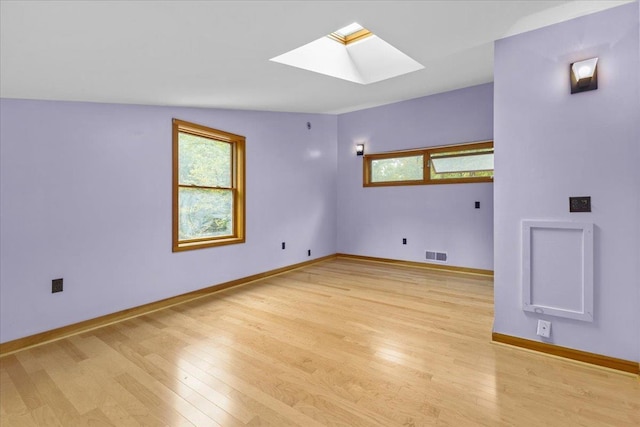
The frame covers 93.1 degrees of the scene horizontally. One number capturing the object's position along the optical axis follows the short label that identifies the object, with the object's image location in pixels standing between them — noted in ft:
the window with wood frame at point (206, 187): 11.66
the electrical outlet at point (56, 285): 8.38
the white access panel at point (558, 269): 6.88
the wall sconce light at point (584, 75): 6.66
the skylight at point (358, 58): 10.04
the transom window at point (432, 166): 14.57
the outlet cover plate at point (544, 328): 7.29
